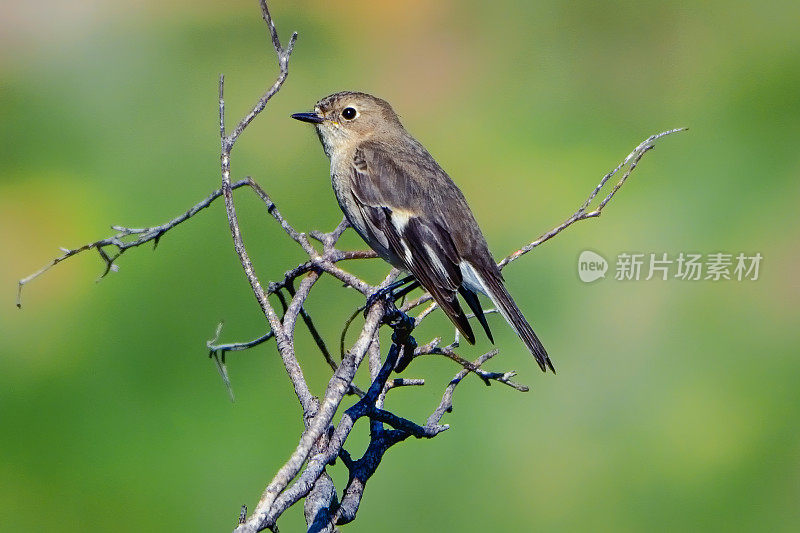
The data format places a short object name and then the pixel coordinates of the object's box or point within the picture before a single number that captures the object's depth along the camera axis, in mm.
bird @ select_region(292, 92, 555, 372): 7234
